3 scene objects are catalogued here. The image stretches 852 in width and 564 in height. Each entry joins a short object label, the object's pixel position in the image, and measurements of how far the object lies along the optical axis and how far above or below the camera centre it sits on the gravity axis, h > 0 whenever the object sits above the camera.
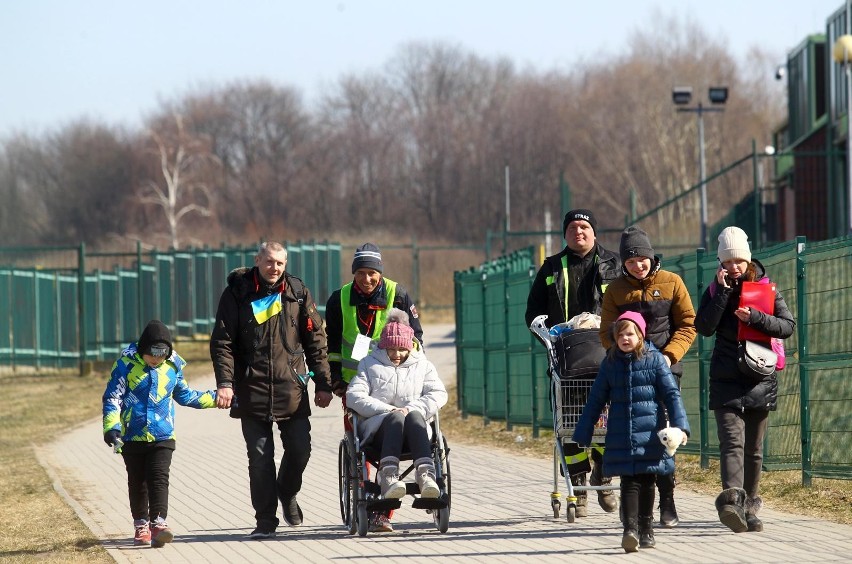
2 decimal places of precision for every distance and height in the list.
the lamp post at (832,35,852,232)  45.34 +3.12
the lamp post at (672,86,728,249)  69.00 +3.79
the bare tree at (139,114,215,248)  157.87 +5.17
